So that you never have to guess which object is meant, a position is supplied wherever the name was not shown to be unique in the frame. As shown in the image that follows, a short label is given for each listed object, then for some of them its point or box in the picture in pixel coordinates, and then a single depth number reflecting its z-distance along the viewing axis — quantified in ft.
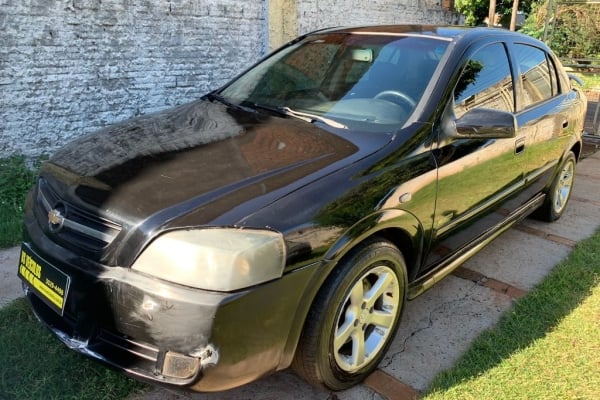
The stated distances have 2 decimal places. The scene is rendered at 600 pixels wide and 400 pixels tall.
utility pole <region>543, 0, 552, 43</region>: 28.47
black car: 6.13
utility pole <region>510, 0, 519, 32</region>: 42.98
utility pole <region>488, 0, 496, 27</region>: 39.72
